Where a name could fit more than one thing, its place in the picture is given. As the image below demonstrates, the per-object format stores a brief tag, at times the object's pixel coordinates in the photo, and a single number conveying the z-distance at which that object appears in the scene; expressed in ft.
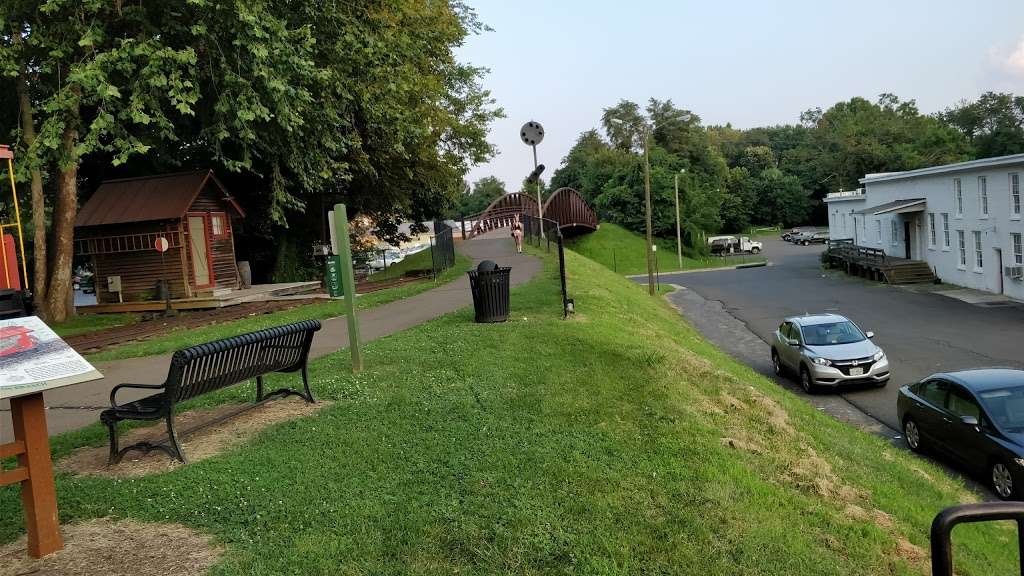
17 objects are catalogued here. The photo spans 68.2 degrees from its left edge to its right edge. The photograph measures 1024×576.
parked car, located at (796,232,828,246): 273.33
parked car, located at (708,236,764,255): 246.88
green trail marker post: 32.30
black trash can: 44.14
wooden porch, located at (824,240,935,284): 131.34
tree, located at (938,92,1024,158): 261.03
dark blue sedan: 31.12
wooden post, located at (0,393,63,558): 16.02
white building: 105.81
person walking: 109.91
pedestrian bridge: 172.76
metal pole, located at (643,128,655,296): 116.54
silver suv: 52.90
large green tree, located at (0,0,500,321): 51.88
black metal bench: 21.25
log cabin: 70.13
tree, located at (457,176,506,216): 417.38
